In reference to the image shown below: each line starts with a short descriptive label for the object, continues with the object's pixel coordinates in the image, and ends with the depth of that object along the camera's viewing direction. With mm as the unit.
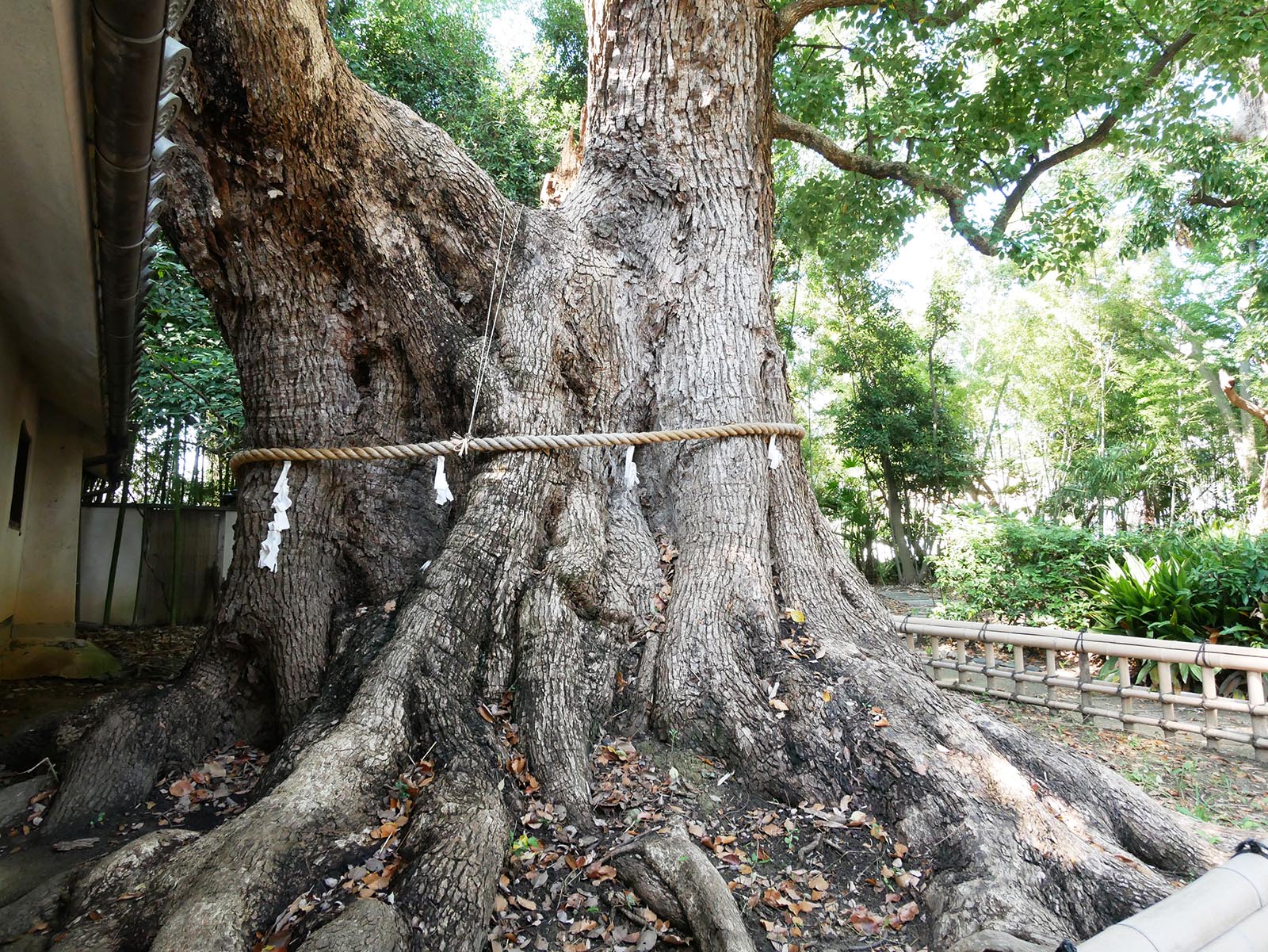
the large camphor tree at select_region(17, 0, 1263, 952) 2234
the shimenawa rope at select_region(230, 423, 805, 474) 3082
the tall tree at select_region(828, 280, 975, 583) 12984
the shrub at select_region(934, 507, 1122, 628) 6391
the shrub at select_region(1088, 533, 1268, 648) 5195
